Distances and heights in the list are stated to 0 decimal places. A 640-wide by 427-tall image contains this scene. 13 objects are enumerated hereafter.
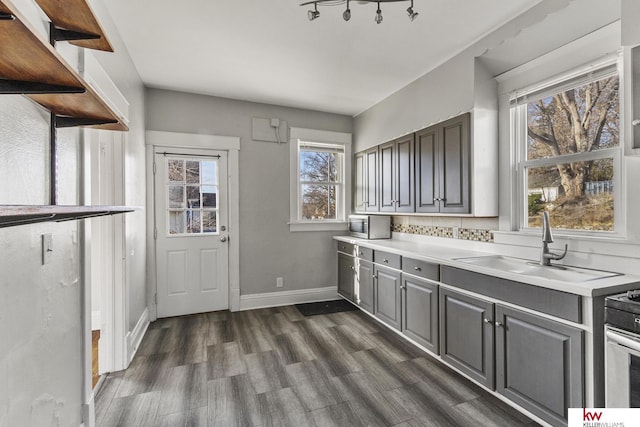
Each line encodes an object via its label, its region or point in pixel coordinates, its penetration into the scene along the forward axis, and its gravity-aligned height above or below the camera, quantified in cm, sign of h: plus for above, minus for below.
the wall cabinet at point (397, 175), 336 +44
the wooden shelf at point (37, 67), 66 +40
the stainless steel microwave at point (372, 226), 390 -16
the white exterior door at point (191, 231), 367 -20
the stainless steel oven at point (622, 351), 140 -64
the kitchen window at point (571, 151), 206 +46
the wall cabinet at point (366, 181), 402 +45
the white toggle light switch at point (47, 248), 132 -14
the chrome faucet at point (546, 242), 218 -20
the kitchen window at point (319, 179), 422 +49
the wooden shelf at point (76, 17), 111 +76
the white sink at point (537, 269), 185 -38
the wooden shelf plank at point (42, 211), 54 +1
